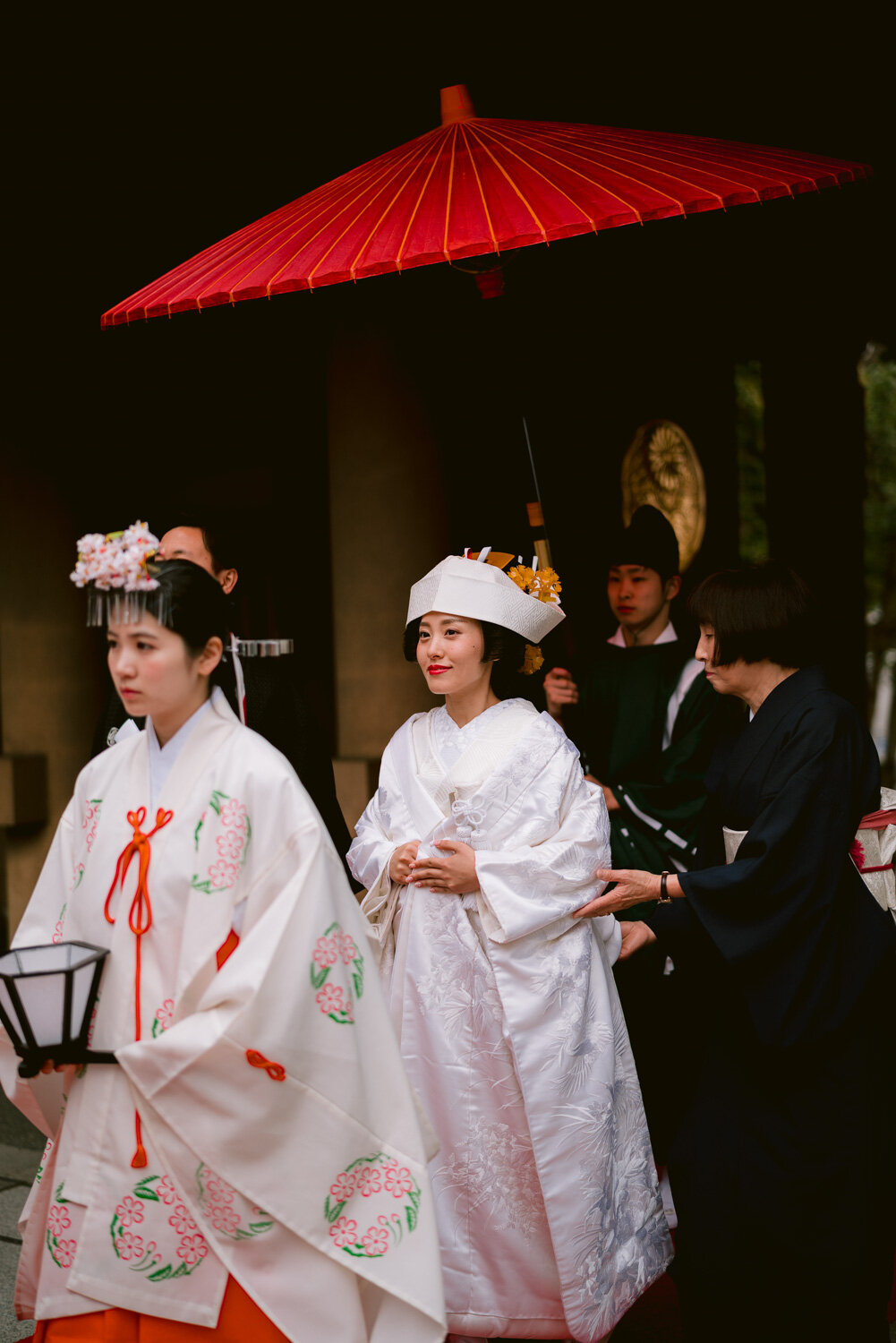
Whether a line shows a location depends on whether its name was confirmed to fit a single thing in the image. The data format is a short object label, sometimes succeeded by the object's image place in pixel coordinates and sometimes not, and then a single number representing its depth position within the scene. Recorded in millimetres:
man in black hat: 4043
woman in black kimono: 2873
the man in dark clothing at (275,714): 3633
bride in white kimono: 3076
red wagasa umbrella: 2801
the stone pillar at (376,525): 5188
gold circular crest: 5117
